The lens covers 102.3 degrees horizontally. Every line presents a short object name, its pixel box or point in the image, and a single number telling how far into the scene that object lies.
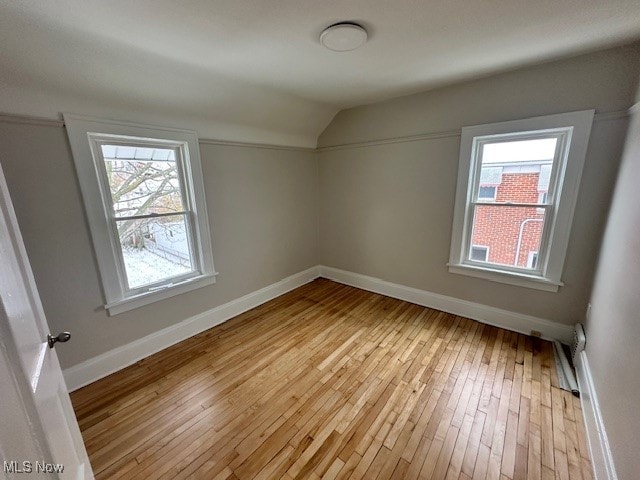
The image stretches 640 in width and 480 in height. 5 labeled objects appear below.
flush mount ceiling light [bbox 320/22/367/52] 1.52
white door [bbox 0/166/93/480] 0.57
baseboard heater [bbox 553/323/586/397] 1.91
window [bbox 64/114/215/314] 1.98
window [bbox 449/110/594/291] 2.16
